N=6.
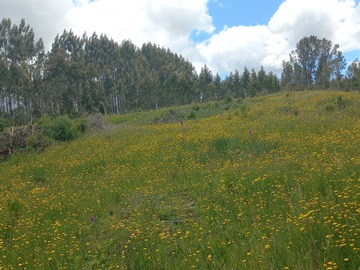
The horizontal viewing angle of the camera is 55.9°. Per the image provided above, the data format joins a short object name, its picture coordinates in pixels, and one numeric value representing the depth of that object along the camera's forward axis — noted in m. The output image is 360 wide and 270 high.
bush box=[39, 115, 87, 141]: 20.11
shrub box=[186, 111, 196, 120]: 25.99
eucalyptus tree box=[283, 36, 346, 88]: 72.19
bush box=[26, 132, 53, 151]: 17.80
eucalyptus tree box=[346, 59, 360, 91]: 47.52
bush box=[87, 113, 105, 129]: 24.92
